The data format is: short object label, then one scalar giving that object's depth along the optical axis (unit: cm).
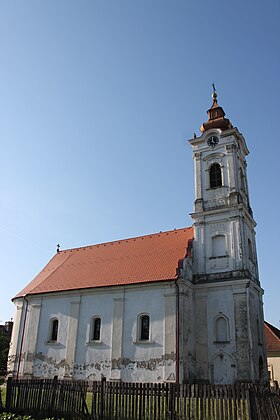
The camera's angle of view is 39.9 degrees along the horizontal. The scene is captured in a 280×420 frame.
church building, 2189
